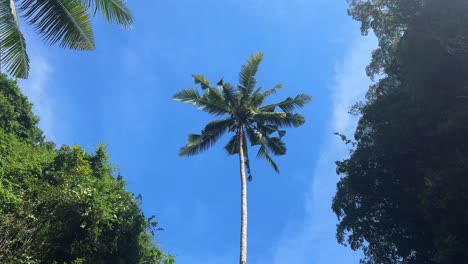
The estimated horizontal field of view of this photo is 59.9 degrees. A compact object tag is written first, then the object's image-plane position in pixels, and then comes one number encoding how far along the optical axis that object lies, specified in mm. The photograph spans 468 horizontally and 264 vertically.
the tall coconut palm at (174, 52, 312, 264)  22609
